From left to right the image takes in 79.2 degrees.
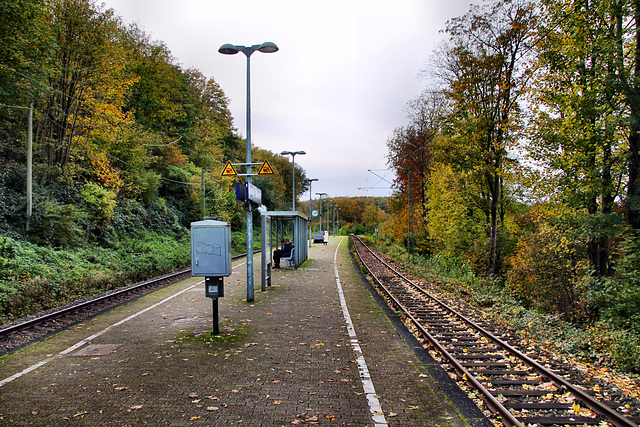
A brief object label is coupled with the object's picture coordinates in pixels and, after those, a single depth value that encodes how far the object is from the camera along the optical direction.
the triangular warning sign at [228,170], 10.70
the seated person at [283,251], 19.49
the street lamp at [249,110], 10.41
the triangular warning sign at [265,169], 11.04
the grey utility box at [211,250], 7.37
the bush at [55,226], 14.79
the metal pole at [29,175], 14.54
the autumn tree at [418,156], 31.14
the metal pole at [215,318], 7.57
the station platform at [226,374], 4.39
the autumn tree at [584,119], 10.26
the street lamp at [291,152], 26.89
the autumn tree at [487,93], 15.98
